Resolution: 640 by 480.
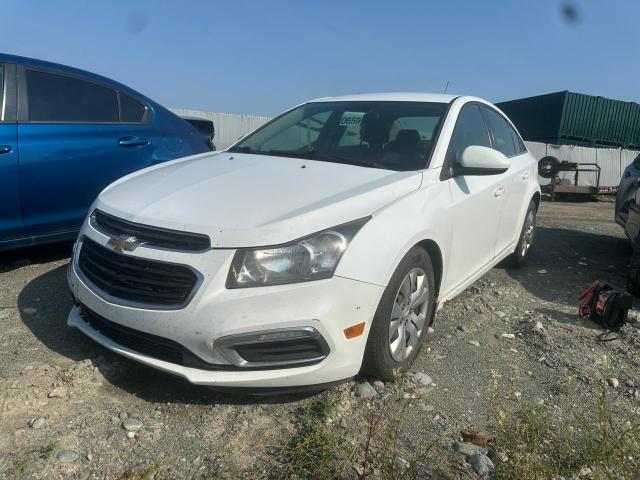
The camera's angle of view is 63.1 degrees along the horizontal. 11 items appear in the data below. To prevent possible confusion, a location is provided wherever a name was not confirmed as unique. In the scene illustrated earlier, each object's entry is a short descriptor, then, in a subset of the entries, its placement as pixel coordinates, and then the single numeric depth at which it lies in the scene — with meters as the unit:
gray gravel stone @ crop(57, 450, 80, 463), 2.02
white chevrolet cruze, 2.20
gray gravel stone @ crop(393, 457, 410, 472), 2.06
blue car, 3.62
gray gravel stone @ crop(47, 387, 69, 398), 2.41
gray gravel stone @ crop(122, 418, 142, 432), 2.25
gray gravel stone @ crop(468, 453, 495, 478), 2.07
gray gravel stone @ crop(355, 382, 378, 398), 2.58
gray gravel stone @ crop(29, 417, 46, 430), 2.21
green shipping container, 18.23
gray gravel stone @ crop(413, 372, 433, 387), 2.79
